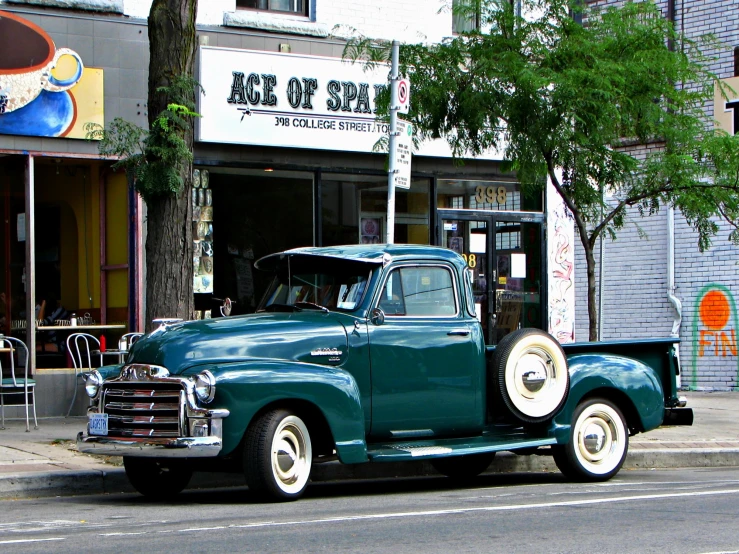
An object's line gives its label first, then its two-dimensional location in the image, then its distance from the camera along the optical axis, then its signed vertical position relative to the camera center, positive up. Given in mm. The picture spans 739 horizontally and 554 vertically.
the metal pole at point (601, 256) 13645 +375
